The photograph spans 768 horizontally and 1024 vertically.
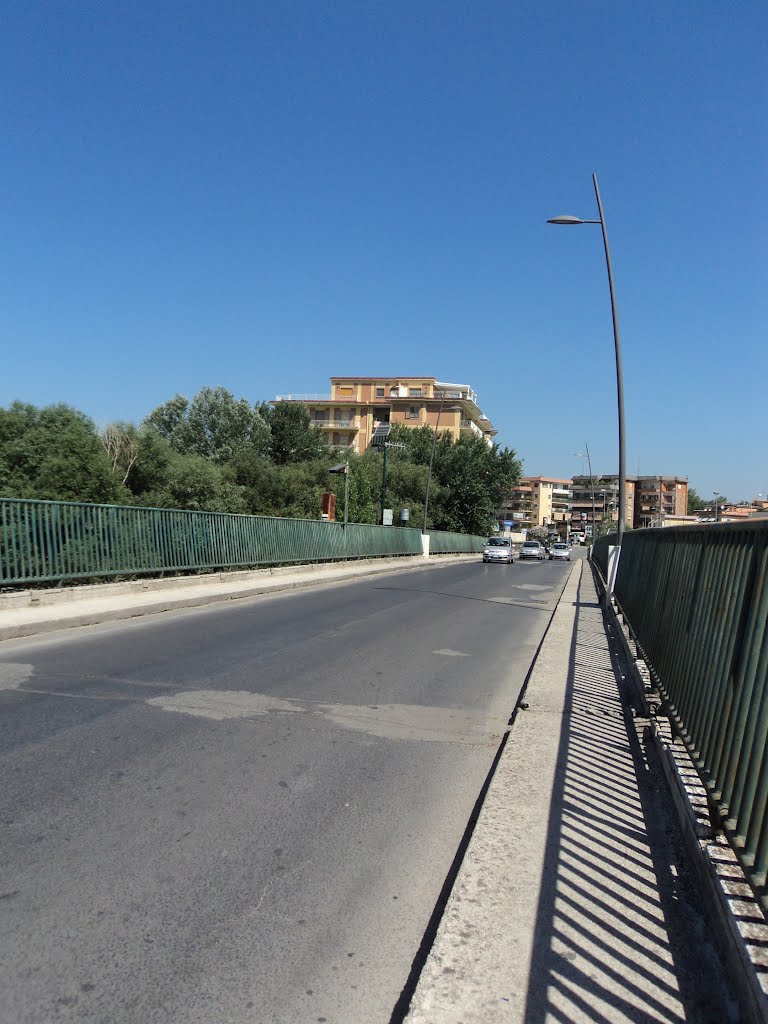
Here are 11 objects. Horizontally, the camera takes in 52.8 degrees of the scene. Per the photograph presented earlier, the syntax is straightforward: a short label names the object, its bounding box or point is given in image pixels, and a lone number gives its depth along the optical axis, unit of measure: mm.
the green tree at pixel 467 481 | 68438
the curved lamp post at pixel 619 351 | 17438
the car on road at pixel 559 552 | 61562
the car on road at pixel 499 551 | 46969
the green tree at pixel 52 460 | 27672
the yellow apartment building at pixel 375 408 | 100438
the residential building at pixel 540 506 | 166375
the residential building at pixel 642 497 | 126500
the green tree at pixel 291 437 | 74812
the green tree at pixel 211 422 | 70688
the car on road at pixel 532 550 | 56219
